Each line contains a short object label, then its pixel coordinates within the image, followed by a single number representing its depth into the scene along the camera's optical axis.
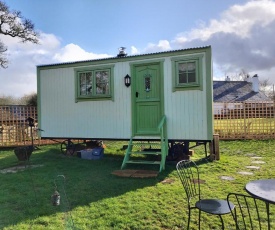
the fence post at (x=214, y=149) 6.45
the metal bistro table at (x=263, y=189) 1.87
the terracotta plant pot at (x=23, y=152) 6.52
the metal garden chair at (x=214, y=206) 2.28
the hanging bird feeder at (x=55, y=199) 3.00
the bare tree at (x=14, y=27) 12.09
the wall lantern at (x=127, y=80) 6.71
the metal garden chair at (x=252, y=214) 2.86
